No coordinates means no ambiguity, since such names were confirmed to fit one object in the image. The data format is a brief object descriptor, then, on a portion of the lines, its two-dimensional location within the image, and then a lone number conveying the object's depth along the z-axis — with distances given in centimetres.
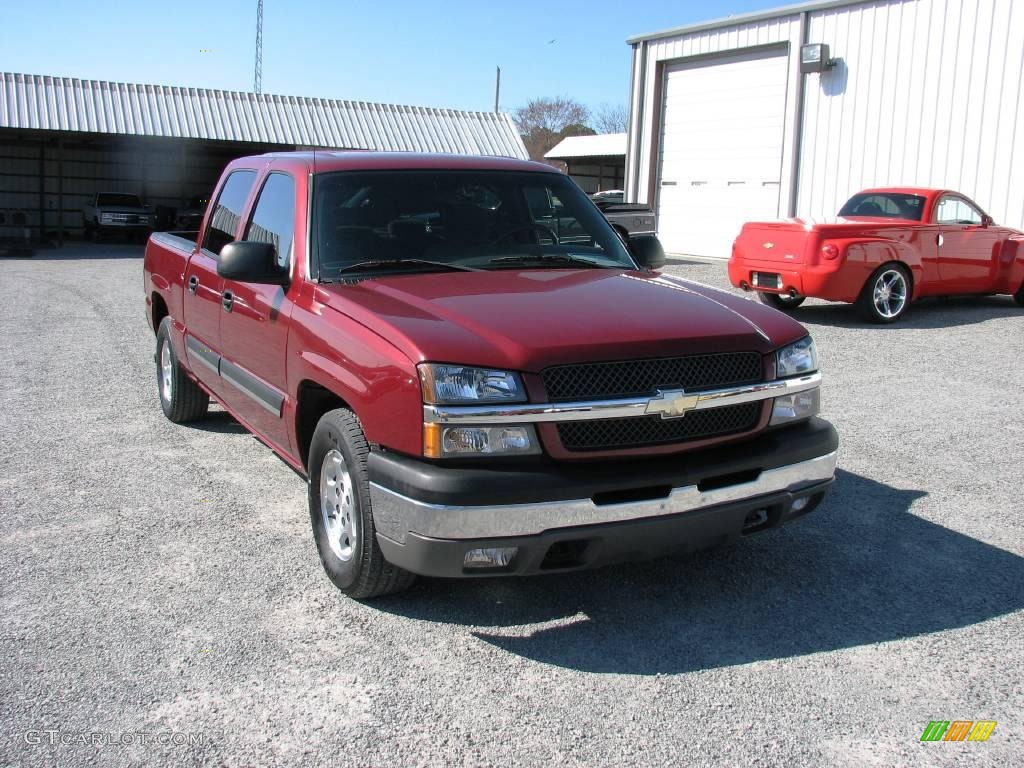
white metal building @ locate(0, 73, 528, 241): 2833
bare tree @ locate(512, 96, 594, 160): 7506
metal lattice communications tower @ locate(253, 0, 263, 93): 6662
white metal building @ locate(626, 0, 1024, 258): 1609
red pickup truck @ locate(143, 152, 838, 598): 329
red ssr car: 1118
